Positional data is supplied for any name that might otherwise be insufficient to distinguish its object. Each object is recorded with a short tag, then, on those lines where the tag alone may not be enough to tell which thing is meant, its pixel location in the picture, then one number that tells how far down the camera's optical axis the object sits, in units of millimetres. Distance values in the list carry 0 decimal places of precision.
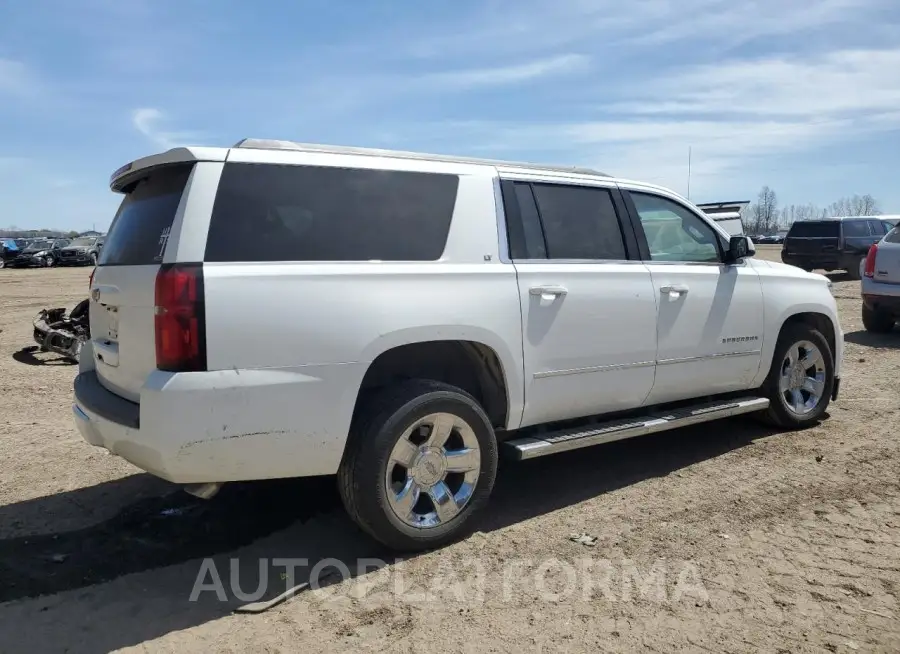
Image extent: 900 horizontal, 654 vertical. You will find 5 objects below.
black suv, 20125
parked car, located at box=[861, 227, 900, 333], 10266
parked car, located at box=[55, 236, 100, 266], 40688
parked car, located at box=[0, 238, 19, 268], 39062
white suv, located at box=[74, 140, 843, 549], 3221
